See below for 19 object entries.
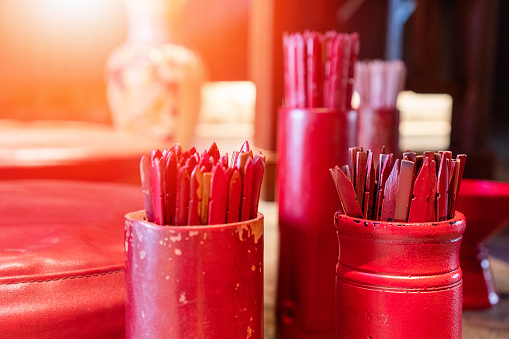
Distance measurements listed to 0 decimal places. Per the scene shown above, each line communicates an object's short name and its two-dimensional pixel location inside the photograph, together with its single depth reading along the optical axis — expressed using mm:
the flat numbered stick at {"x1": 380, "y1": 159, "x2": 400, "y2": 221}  624
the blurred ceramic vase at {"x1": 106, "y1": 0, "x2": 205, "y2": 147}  2188
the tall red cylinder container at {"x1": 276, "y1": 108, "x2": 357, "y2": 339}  905
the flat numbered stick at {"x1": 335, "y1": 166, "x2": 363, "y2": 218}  635
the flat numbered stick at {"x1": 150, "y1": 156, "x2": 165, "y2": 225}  572
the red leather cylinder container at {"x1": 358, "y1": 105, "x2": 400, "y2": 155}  1357
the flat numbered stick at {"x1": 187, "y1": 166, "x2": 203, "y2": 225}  564
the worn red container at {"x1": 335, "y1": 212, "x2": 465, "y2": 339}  611
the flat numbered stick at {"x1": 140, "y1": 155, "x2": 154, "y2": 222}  591
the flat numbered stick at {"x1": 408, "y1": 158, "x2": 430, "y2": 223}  609
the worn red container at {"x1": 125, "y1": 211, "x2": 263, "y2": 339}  564
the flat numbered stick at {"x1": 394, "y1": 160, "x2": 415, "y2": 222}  609
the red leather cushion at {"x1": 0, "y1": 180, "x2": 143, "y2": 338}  724
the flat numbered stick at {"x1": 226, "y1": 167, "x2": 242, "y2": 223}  576
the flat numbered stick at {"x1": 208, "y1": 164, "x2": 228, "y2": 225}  564
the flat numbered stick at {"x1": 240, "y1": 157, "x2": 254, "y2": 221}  591
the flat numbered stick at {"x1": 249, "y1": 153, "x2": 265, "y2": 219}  599
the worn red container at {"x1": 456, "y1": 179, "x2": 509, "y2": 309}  1187
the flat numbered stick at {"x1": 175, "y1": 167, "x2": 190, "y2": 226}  564
